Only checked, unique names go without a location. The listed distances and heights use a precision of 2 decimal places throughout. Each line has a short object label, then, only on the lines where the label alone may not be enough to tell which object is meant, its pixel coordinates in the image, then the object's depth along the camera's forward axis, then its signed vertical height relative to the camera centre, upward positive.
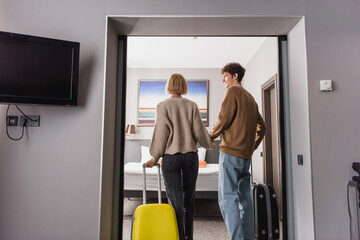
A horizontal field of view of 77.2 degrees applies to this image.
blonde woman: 1.74 -0.06
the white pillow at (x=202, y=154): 4.30 -0.25
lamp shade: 4.59 +0.23
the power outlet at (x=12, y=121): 1.82 +0.15
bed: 3.12 -0.58
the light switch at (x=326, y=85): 1.79 +0.45
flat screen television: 1.62 +0.53
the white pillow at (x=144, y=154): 4.30 -0.26
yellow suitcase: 1.37 -0.51
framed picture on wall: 4.75 +0.94
